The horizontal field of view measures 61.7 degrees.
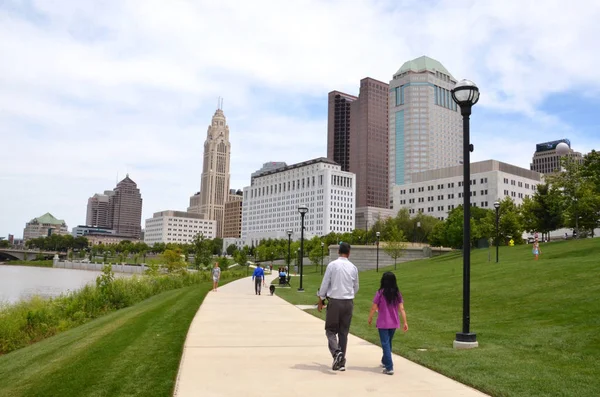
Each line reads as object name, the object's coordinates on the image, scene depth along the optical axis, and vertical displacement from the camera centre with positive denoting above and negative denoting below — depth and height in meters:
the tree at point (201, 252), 73.58 -0.61
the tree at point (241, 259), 97.06 -1.92
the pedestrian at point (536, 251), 31.32 +0.27
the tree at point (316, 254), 79.19 -0.54
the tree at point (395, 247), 58.88 +0.67
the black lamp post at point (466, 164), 10.65 +2.06
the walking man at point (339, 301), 8.03 -0.81
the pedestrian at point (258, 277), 27.21 -1.51
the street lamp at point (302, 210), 28.54 +2.31
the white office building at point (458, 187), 119.12 +16.76
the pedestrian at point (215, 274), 28.08 -1.46
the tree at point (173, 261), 56.06 -1.71
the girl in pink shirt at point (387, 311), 7.84 -0.95
